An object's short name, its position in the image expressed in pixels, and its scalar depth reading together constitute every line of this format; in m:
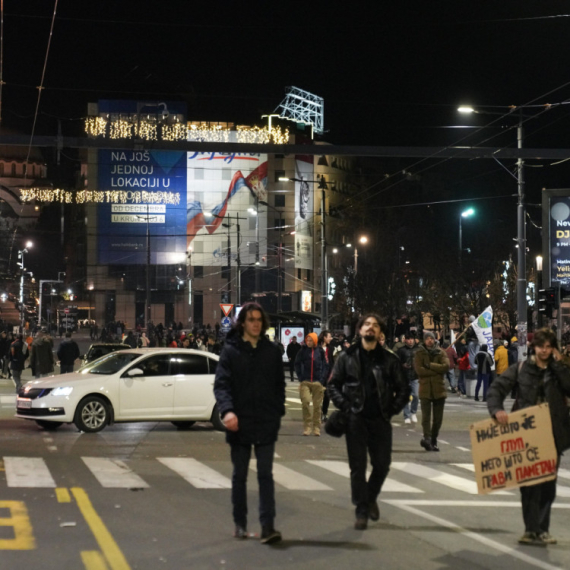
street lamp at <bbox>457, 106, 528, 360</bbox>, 27.28
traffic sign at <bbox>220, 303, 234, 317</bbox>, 44.12
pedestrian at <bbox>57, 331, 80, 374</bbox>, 27.28
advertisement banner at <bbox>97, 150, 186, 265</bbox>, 91.94
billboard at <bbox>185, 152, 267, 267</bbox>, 95.81
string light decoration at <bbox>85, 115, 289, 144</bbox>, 90.94
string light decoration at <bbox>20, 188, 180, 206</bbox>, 91.81
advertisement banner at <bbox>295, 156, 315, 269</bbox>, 101.38
